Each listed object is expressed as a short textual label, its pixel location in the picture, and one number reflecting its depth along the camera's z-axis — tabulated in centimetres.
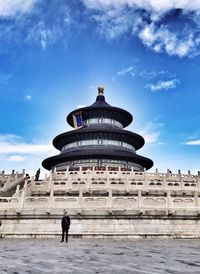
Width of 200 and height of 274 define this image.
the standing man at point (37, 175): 2463
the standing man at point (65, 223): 940
